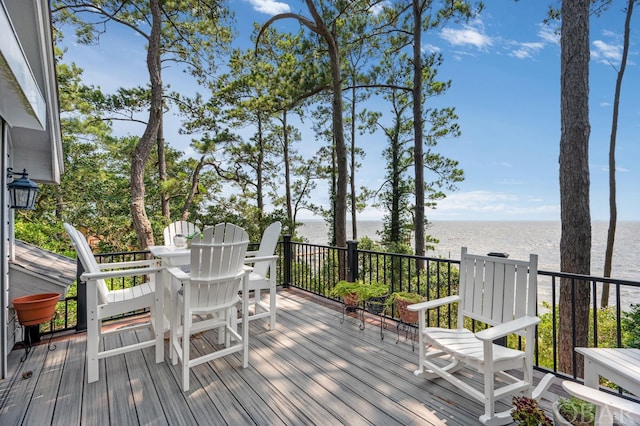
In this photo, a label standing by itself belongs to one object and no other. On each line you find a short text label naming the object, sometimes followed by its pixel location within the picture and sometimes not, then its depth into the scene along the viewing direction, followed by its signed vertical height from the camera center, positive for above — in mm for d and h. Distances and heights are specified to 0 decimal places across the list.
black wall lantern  2674 +204
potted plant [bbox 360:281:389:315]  3334 -974
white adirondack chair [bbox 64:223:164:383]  2324 -775
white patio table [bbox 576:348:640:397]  1426 -815
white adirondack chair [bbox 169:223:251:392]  2315 -612
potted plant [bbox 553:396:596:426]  1405 -1008
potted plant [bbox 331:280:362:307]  3531 -969
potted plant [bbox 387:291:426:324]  2928 -940
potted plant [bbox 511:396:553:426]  1516 -1073
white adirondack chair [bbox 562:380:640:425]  1193 -814
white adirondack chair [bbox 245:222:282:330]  3438 -721
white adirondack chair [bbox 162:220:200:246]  4074 -239
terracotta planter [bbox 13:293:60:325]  2588 -858
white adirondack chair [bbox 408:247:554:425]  1854 -853
